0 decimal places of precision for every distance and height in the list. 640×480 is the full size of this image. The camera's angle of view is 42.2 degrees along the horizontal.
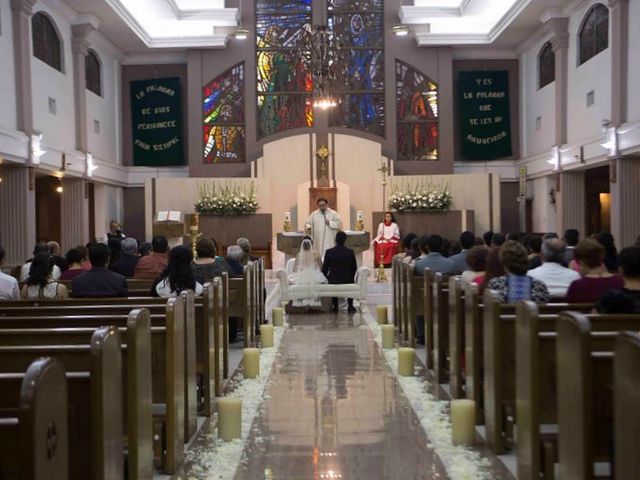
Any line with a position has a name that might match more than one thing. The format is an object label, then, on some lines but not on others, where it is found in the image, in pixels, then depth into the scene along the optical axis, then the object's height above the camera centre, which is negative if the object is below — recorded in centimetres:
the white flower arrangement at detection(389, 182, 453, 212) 1836 +48
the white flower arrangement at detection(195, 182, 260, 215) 1819 +50
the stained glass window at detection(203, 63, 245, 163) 2108 +279
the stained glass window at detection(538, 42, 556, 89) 1897 +362
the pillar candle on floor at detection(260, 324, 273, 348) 854 -114
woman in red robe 1661 -35
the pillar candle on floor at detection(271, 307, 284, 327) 1013 -113
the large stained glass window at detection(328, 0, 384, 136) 2116 +422
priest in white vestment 1453 -5
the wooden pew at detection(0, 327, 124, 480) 282 -64
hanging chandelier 1404 +284
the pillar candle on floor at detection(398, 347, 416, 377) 688 -115
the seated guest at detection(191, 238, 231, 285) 751 -34
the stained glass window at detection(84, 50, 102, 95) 1894 +364
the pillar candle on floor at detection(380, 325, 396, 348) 832 -114
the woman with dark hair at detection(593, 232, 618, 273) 790 -32
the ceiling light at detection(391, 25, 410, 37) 1844 +433
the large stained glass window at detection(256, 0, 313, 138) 2109 +405
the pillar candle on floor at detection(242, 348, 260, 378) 689 -113
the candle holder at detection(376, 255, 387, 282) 1449 -90
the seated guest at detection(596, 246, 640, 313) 393 -35
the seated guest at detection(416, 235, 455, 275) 820 -37
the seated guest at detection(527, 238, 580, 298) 587 -37
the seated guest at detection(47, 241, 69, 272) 848 -33
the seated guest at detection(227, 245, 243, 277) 919 -37
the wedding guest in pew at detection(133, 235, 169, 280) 814 -35
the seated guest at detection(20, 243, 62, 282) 790 -38
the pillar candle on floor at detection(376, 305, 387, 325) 1005 -110
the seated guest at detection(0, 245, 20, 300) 639 -44
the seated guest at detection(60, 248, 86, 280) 764 -33
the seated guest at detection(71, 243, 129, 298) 611 -39
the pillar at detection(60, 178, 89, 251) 1711 +33
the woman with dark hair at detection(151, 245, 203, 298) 594 -32
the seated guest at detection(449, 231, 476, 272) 826 -32
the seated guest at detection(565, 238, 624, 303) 498 -37
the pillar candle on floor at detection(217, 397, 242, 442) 486 -113
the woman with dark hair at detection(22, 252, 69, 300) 631 -41
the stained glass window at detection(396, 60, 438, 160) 2105 +253
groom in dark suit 1122 -52
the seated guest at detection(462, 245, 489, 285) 641 -30
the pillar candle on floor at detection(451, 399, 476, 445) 470 -113
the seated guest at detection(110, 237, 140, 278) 873 -34
